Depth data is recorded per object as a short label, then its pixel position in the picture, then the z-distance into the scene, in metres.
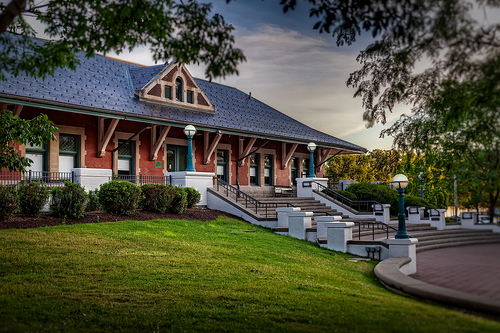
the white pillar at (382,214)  20.82
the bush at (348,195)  24.25
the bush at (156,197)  16.20
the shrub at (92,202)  14.99
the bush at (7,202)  12.30
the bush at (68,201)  13.48
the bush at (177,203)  16.66
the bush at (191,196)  17.92
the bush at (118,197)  14.57
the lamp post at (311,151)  22.57
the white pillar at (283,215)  17.19
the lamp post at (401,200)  12.30
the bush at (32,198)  12.94
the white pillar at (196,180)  18.64
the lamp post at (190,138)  17.97
